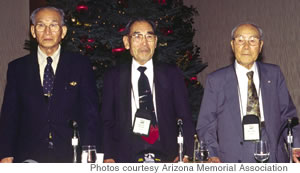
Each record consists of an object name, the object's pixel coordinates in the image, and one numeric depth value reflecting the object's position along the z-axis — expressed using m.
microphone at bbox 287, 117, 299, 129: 3.08
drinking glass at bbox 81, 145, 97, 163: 2.75
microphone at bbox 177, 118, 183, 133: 3.16
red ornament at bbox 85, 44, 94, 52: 5.61
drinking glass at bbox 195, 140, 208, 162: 2.98
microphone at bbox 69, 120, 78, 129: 2.87
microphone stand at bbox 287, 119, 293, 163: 2.96
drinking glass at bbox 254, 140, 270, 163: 2.80
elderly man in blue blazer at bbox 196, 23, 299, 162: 3.31
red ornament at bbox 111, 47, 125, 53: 5.52
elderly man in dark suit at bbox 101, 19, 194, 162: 3.29
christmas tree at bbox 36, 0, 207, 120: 5.58
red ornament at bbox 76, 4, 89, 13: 5.60
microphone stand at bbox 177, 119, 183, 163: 3.02
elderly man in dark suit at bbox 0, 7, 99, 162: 3.29
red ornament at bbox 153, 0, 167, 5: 5.95
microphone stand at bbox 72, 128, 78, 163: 2.89
